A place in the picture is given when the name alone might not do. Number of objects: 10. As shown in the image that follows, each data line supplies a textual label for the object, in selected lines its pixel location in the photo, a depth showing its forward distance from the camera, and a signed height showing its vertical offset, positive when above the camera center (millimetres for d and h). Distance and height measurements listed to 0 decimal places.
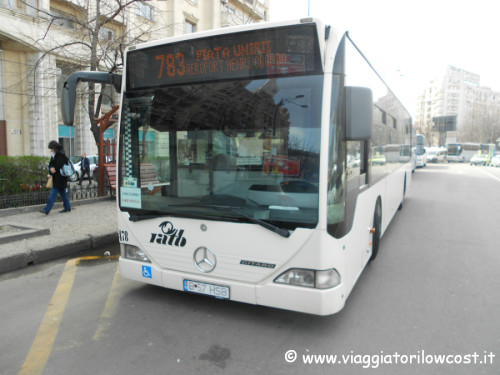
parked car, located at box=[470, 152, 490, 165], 48453 -888
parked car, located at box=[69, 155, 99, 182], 20198 -780
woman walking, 8797 -522
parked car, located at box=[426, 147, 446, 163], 50344 -435
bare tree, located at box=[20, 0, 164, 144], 10602 +2821
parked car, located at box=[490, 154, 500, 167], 42975 -1031
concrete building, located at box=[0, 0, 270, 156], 20641 +2836
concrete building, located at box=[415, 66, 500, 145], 96750 +19399
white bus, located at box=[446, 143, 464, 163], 54281 -161
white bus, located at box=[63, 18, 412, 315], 3352 -121
